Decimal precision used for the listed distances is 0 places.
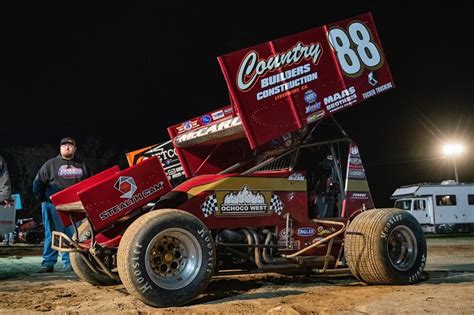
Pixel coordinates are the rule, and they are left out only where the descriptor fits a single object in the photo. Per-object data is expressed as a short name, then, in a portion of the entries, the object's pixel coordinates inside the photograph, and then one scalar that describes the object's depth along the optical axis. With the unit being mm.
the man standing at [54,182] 7464
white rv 25328
